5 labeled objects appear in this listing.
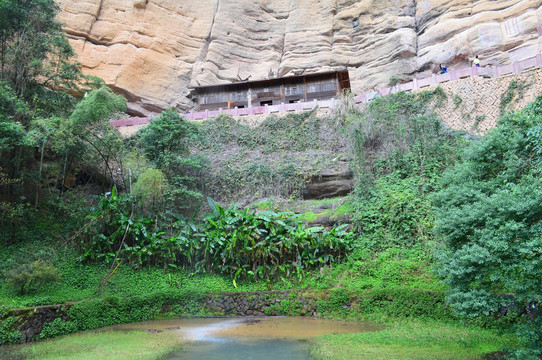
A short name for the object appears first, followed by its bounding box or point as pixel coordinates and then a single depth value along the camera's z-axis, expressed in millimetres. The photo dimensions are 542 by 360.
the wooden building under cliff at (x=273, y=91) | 24000
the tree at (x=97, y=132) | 14062
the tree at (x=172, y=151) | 16156
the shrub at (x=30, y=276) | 10670
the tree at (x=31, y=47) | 14500
